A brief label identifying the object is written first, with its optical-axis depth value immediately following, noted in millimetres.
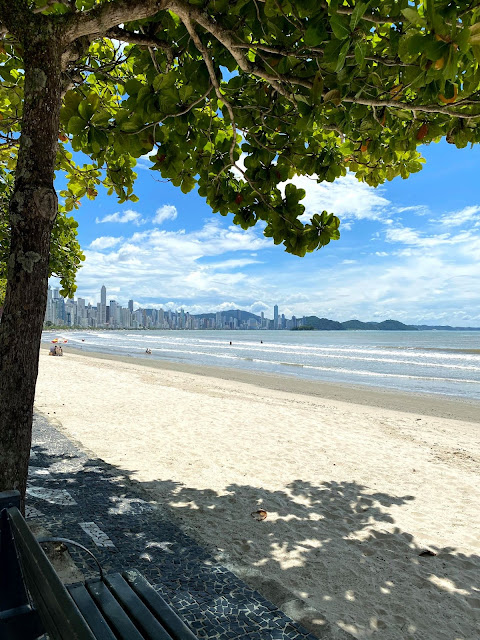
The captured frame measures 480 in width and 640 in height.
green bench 2006
